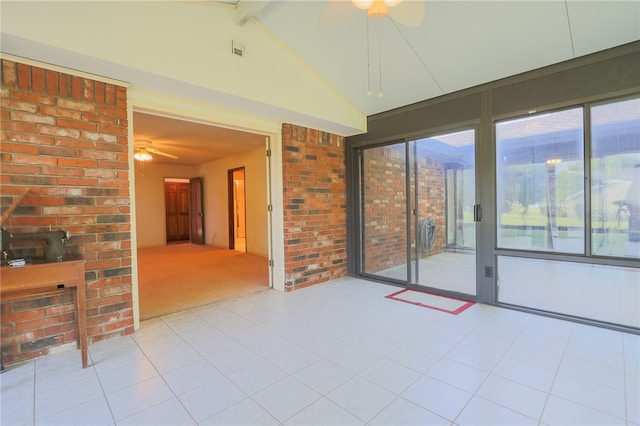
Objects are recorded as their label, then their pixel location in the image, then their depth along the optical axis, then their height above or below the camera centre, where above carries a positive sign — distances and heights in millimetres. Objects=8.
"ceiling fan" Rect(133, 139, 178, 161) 5652 +1231
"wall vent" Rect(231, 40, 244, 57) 2811 +1571
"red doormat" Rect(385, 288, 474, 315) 3221 -1108
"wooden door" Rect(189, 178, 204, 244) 8695 -23
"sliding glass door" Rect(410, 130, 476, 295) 3504 -70
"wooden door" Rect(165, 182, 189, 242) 9164 +46
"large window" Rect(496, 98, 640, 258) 2572 +221
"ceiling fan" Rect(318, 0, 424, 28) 1800 +1280
